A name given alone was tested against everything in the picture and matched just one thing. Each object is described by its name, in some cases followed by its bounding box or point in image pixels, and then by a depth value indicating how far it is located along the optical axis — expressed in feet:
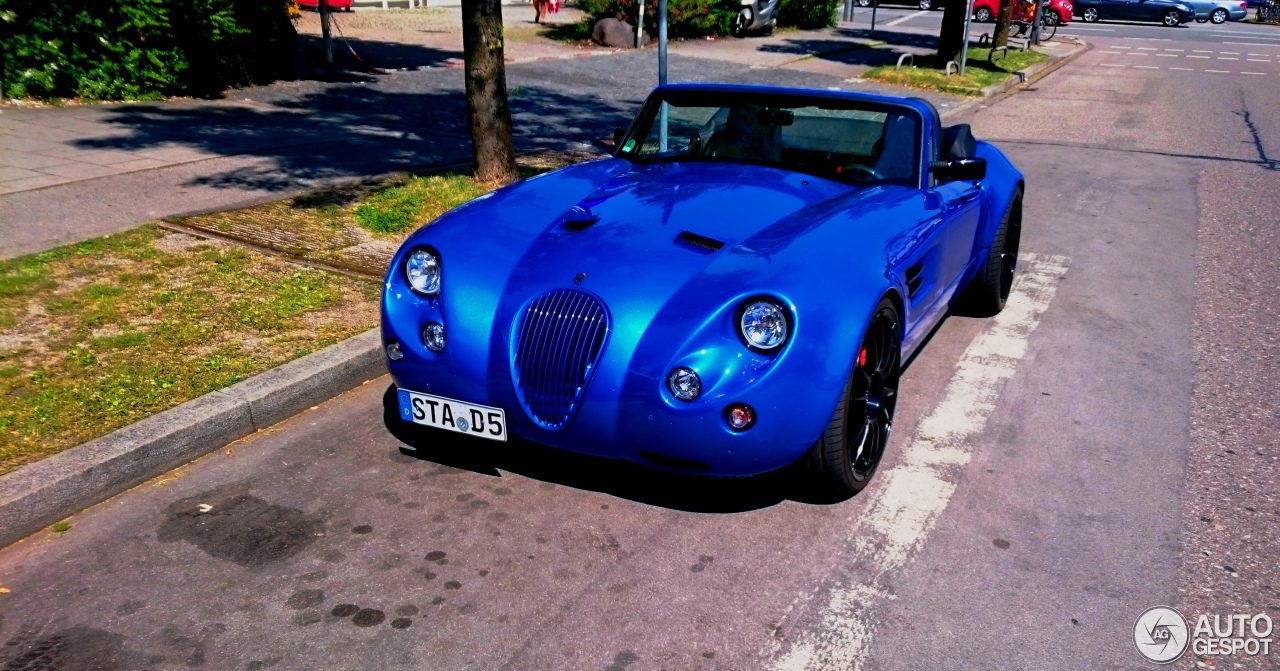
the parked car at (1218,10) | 138.82
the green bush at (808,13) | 94.58
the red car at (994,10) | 117.25
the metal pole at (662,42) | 29.32
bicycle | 100.07
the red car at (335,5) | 72.28
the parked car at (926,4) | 139.21
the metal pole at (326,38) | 48.78
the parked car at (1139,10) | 133.18
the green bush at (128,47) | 36.76
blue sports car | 11.53
